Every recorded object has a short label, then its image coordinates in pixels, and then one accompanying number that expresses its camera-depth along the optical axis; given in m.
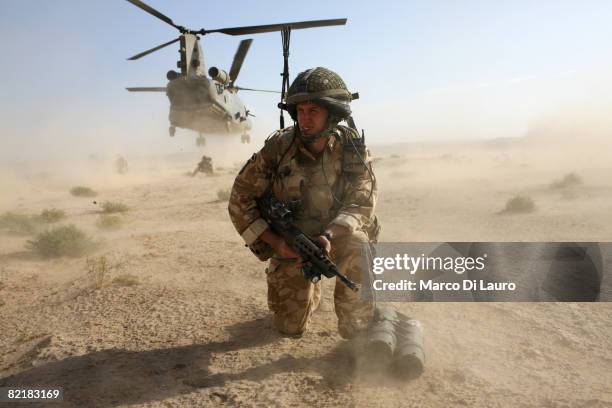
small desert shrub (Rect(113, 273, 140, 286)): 4.64
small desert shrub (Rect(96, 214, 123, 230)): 8.41
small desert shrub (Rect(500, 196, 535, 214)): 8.80
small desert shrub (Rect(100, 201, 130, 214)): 10.30
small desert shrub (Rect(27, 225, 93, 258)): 6.30
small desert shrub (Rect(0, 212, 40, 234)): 8.11
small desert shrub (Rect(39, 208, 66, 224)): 9.34
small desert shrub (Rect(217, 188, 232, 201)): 11.70
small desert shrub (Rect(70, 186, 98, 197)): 14.40
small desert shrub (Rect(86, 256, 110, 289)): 4.64
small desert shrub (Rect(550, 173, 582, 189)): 12.24
